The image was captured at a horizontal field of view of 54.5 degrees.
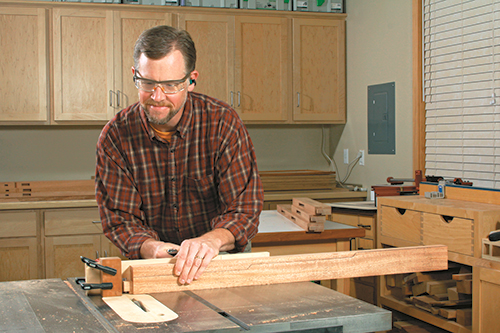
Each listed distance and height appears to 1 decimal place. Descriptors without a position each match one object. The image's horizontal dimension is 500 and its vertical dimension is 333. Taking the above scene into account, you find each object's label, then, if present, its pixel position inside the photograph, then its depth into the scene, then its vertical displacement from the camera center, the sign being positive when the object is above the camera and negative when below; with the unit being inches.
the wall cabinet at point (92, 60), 139.4 +26.3
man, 61.2 -3.2
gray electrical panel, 133.1 +8.8
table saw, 37.8 -13.8
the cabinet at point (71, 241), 129.8 -24.1
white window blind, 99.6 +13.4
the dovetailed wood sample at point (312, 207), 94.6 -11.5
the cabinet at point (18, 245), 127.5 -24.6
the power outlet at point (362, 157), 149.0 -2.2
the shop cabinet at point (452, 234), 75.0 -14.9
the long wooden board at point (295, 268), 47.7 -12.6
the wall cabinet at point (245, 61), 147.4 +27.6
